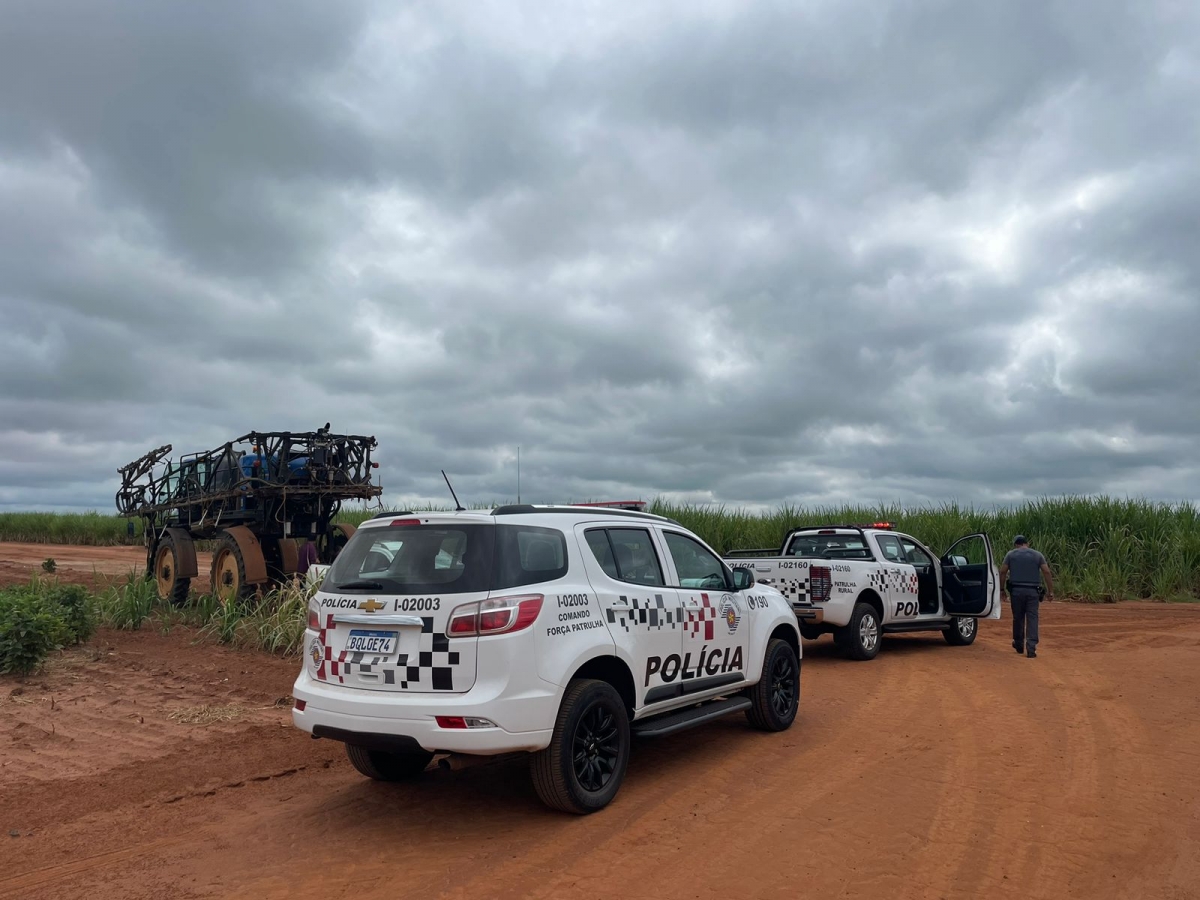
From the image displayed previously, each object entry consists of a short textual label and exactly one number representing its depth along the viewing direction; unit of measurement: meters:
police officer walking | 11.86
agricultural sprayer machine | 13.30
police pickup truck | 11.16
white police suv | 4.82
